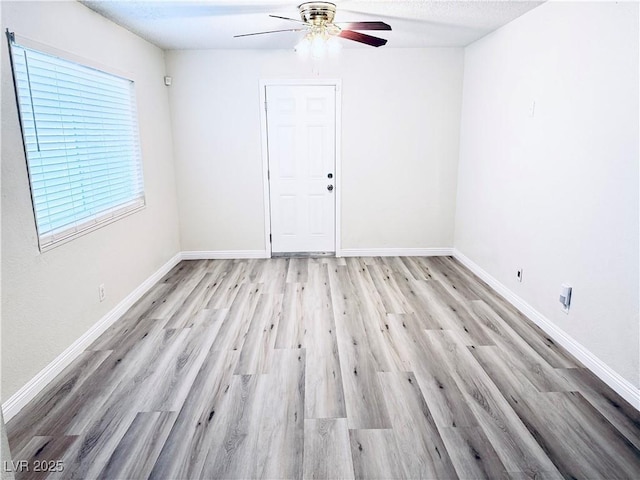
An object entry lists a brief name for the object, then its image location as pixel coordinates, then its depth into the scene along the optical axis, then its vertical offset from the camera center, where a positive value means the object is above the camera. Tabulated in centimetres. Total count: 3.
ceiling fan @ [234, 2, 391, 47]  281 +86
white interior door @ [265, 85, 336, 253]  481 -17
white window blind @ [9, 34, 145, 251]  246 +8
